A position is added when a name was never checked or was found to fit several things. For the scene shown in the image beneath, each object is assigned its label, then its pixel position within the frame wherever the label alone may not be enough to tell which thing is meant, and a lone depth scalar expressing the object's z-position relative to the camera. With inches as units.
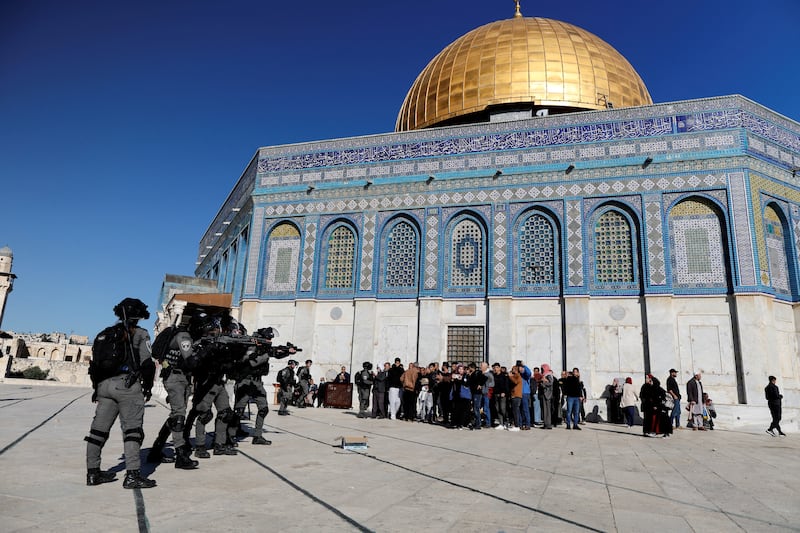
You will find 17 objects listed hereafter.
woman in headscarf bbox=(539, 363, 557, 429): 458.3
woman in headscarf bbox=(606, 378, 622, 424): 543.2
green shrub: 1669.9
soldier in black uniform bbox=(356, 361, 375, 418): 500.4
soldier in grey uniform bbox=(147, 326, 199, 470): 212.2
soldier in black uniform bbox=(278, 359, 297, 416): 455.1
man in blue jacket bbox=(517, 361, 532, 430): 434.3
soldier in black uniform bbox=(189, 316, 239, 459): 227.8
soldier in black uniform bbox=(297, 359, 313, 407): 553.6
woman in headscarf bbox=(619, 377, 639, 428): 503.5
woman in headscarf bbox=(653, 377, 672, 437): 396.5
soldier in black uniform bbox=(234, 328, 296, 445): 268.2
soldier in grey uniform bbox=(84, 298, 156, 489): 167.0
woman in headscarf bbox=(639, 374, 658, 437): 401.1
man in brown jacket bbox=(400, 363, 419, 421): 480.4
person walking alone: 454.6
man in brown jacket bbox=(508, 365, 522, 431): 429.1
